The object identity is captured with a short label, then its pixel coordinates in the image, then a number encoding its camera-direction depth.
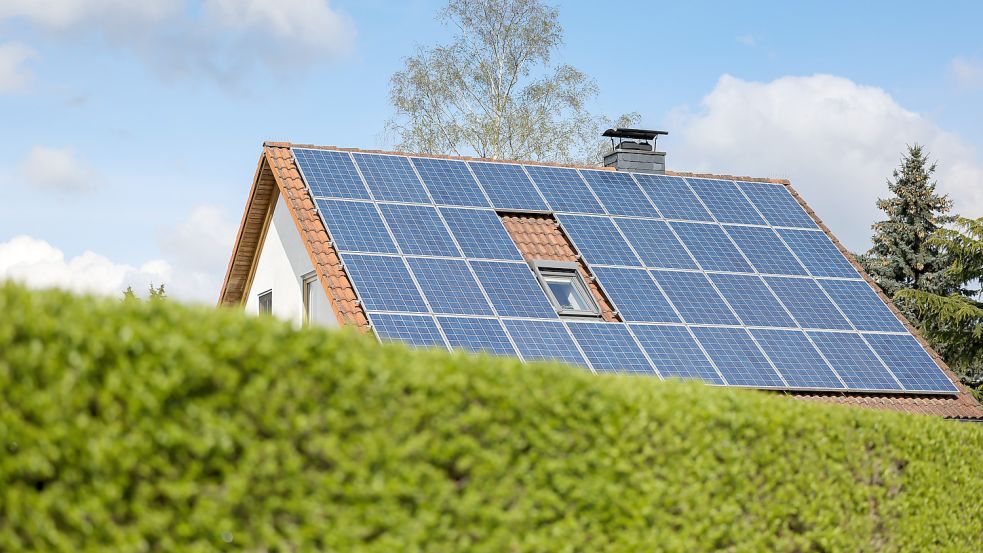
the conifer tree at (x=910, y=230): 39.47
